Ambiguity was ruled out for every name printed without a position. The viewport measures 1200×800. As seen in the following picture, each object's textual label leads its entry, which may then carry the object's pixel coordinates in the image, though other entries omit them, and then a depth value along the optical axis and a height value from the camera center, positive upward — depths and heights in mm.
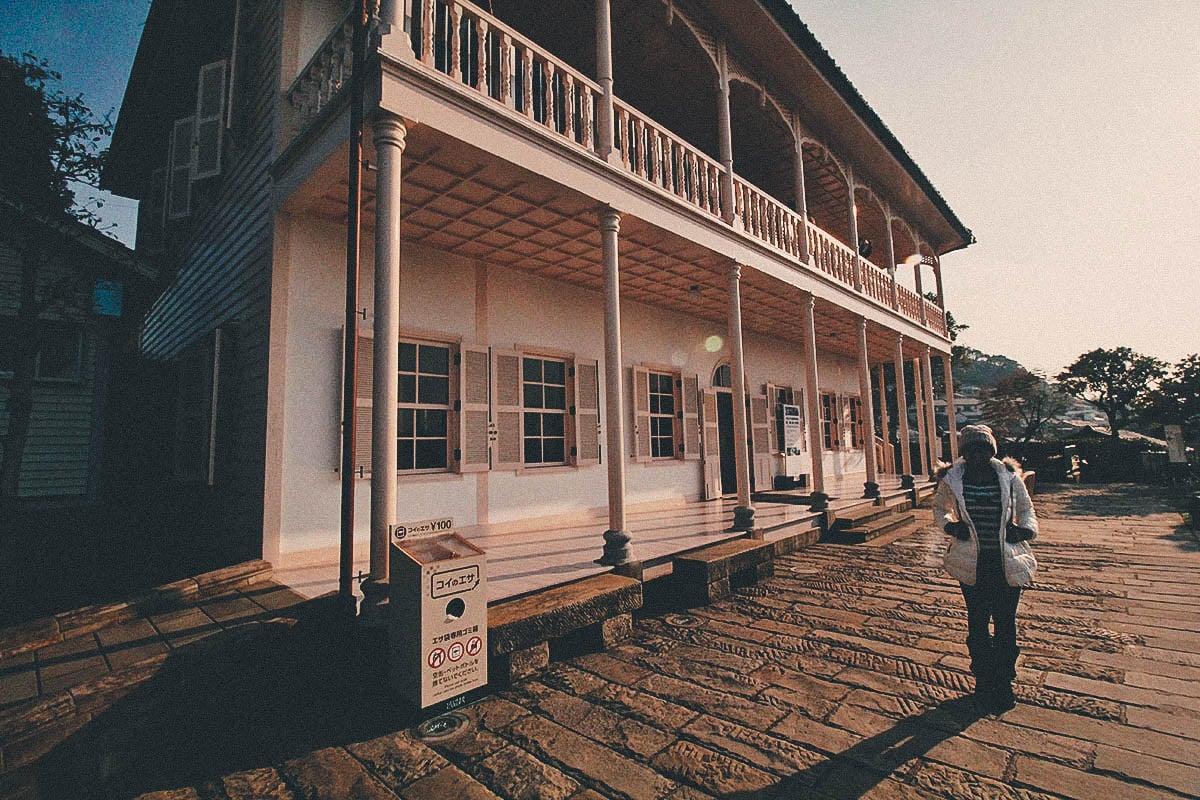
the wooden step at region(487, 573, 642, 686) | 3461 -1220
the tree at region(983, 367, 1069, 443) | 30266 +2027
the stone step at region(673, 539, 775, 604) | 5035 -1238
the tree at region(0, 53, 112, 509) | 6742 +3809
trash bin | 2873 -966
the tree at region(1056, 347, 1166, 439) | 31859 +3298
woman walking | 2992 -680
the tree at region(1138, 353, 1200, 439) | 28703 +1872
